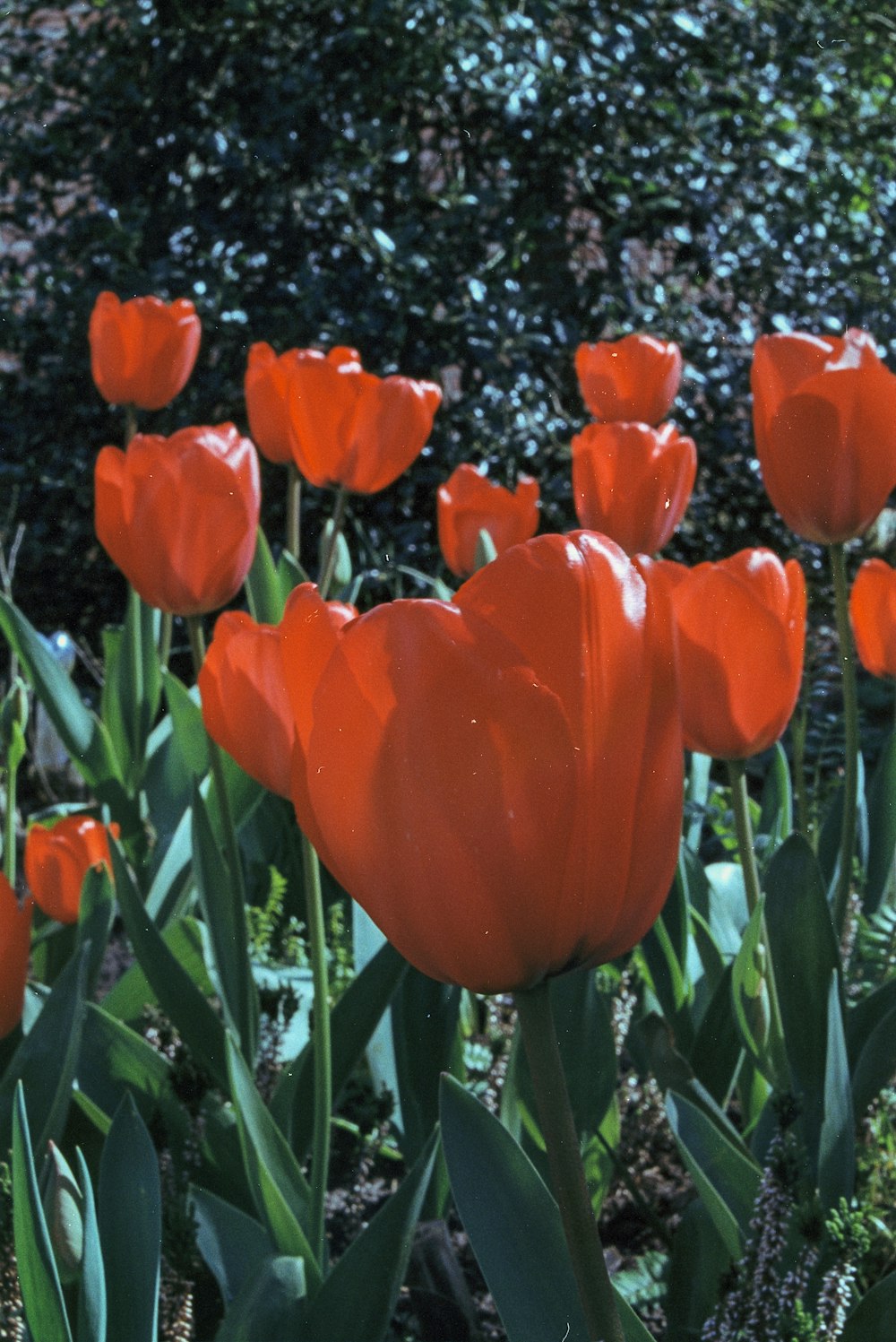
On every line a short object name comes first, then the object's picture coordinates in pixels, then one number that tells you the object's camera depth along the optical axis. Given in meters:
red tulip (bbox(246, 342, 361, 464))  1.79
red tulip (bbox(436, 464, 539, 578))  1.85
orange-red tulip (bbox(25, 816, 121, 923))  1.71
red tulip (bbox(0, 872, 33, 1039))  1.52
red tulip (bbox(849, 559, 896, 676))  1.68
